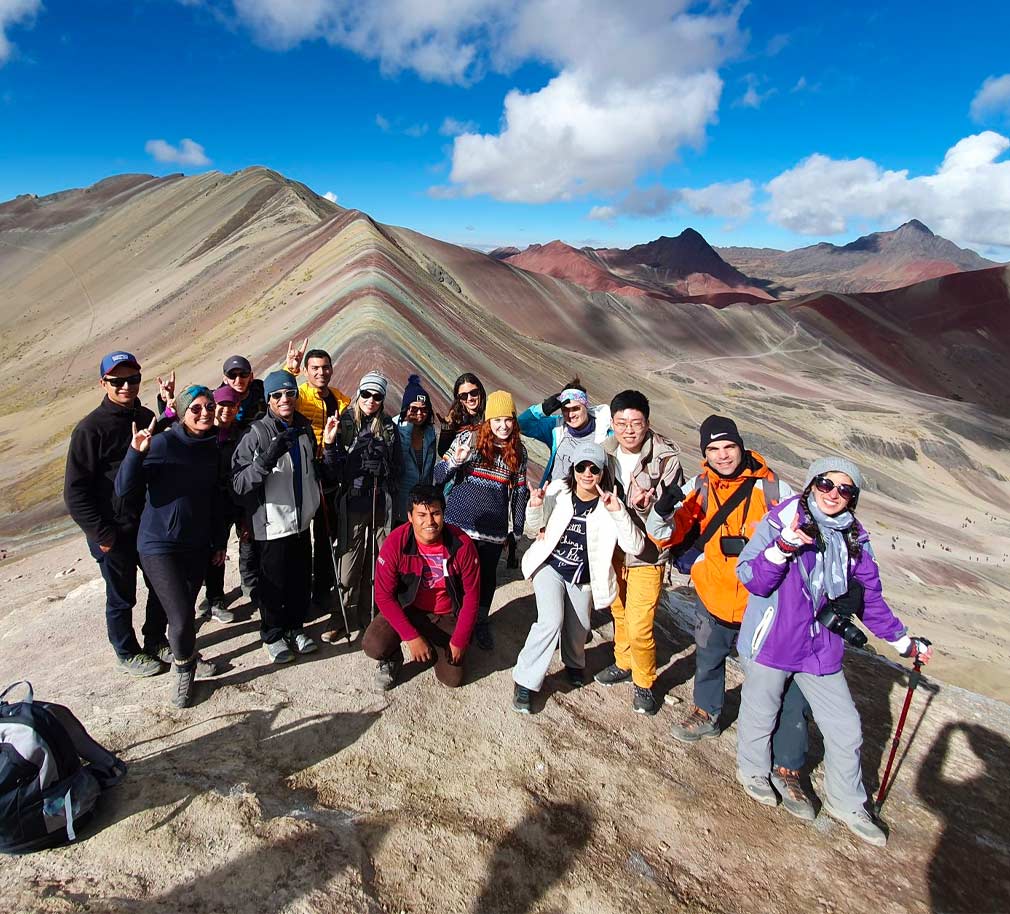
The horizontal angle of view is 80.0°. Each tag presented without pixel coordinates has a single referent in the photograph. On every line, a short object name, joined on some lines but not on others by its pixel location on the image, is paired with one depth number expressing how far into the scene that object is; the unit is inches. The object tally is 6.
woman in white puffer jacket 140.9
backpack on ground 86.7
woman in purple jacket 111.0
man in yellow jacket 176.1
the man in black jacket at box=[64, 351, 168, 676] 137.3
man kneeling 141.2
